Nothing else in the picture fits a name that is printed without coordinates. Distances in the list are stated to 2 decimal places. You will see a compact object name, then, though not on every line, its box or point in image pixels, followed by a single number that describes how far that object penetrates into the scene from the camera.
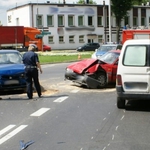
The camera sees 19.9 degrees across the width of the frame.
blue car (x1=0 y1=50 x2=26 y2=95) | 14.62
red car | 15.65
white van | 10.70
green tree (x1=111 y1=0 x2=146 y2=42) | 67.12
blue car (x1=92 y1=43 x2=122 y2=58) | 28.91
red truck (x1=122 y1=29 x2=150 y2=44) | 25.47
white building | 73.88
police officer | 13.22
